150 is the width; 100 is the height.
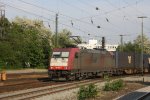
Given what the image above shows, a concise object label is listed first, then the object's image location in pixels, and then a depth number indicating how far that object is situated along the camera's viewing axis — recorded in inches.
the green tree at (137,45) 4877.2
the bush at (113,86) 1002.7
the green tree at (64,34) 5069.9
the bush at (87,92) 769.7
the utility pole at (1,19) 2342.0
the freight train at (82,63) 1365.7
